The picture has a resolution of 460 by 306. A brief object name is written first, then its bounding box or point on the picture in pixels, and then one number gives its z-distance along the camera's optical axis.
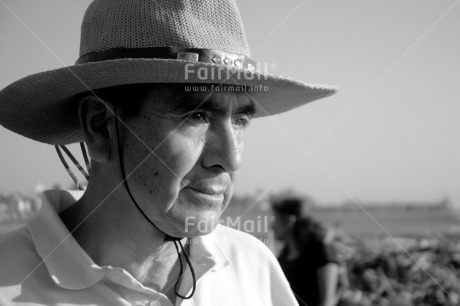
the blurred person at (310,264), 3.22
